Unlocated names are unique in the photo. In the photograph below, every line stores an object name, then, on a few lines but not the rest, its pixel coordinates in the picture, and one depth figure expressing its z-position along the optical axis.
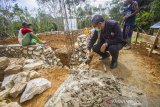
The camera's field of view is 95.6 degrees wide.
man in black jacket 1.52
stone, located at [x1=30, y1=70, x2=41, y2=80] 1.81
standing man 2.14
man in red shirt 2.55
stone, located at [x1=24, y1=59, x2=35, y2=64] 2.42
